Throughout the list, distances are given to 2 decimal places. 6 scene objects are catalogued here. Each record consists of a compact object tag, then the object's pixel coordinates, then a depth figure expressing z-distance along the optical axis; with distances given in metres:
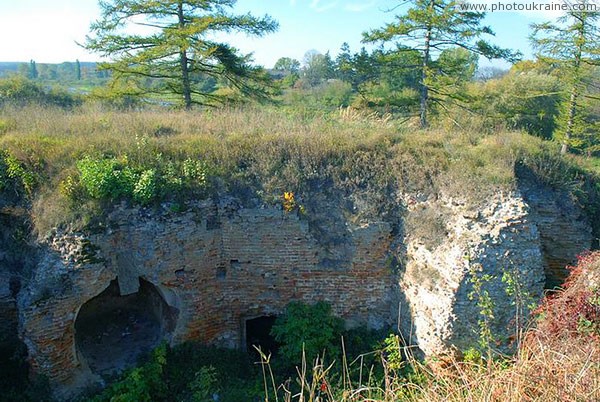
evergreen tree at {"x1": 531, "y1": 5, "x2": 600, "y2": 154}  15.55
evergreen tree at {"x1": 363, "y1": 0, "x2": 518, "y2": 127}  12.55
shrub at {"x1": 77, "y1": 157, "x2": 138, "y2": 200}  7.45
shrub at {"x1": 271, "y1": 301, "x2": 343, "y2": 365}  7.71
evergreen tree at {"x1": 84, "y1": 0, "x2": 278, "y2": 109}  12.33
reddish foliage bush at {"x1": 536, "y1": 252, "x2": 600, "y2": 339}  5.27
